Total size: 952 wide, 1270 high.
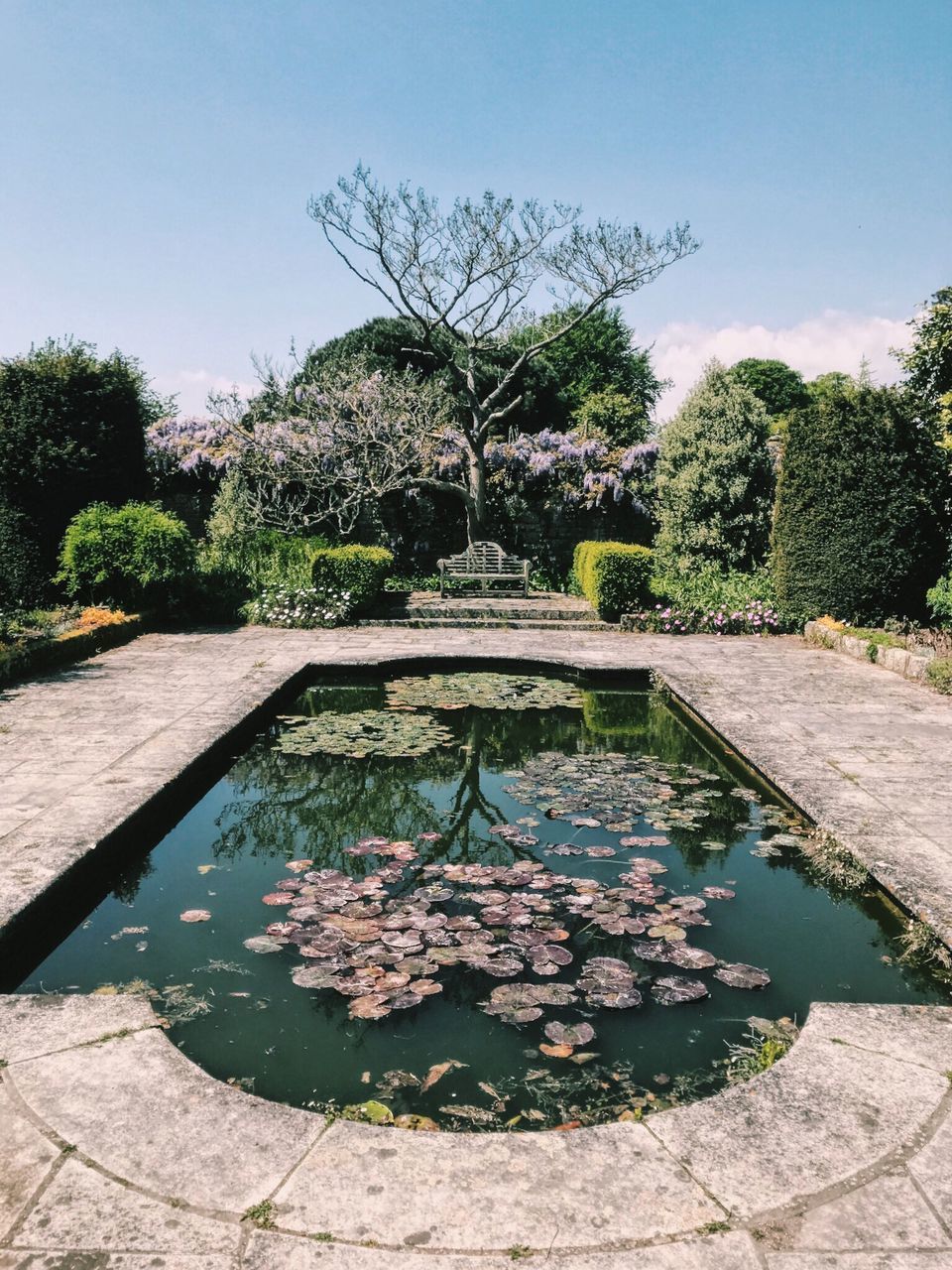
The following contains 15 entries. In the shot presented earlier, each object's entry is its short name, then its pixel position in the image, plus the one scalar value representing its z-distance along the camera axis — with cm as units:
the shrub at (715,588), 1209
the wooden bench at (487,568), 1413
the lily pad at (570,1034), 290
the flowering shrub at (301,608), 1177
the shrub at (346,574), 1206
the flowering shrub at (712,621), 1161
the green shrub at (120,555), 1066
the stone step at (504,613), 1241
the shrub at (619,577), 1193
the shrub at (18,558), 1096
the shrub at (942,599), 1017
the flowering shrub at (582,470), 1664
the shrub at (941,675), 768
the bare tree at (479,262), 1612
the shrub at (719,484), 1409
